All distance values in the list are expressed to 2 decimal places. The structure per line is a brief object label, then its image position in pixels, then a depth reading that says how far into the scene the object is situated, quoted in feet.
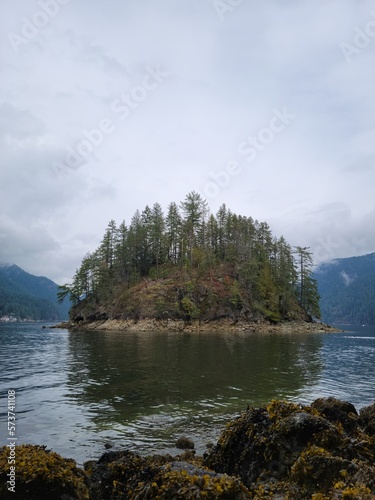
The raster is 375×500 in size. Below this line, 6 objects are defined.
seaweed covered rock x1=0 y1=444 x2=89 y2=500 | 19.24
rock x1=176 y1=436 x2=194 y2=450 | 42.21
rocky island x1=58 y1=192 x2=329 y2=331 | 325.42
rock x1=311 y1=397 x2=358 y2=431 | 33.92
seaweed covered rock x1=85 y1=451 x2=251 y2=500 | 18.48
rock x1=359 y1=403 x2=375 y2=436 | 36.10
